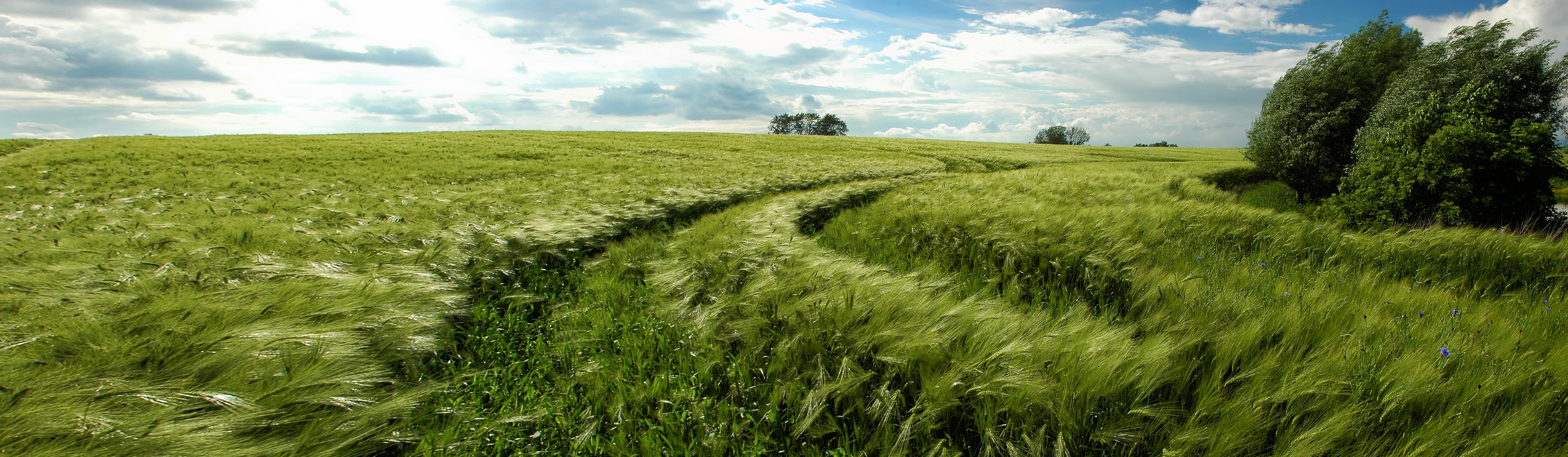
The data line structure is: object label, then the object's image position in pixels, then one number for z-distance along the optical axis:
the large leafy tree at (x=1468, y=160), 7.44
